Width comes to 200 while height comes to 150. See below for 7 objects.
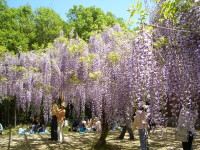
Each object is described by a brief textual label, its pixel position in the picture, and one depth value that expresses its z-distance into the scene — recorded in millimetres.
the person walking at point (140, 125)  6113
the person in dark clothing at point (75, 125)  14149
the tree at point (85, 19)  21703
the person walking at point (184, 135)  5109
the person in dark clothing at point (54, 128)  10242
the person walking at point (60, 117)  8703
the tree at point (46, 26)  22531
